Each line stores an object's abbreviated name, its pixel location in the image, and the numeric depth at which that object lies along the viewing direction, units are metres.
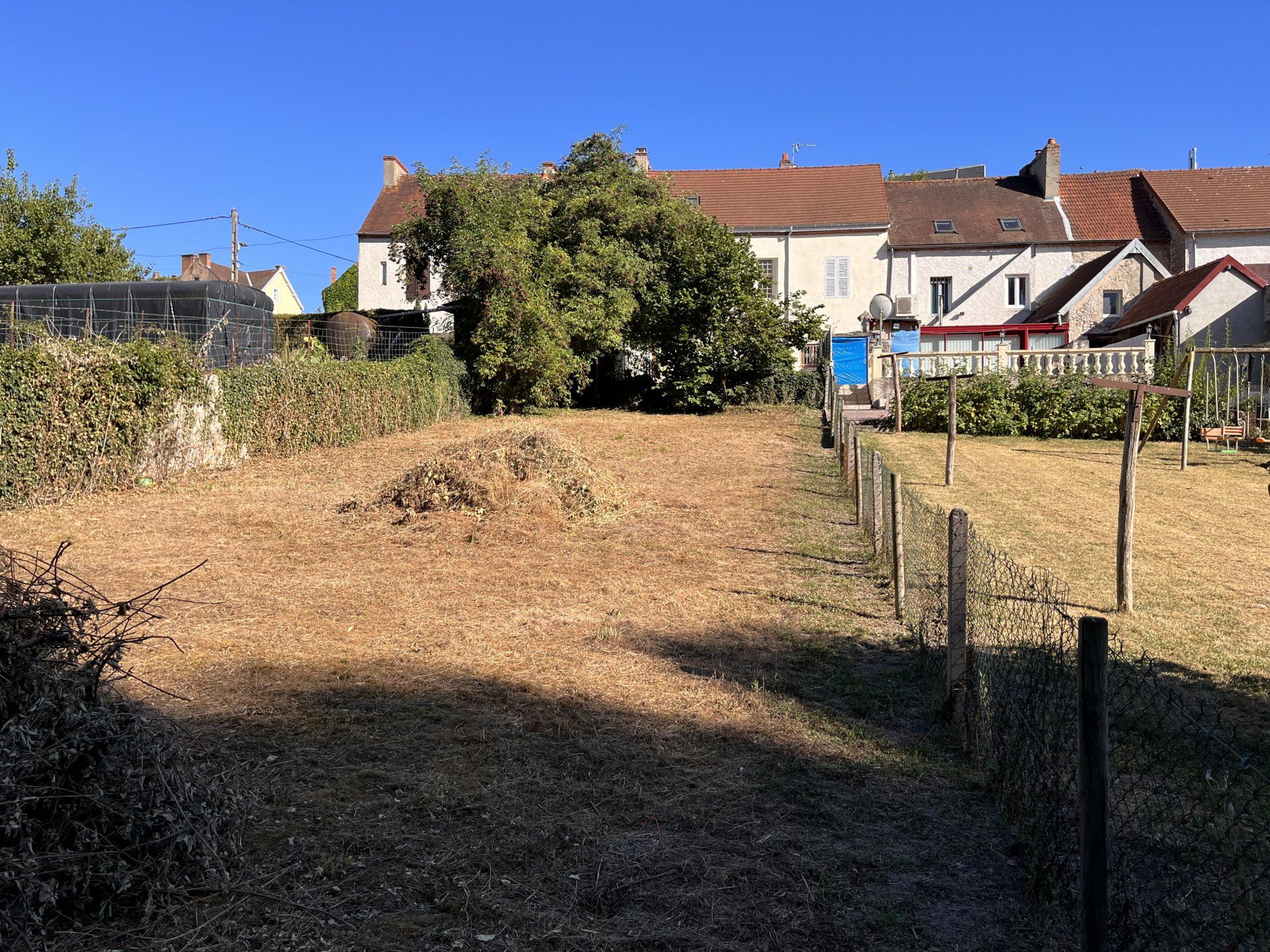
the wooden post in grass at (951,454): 15.16
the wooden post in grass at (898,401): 21.48
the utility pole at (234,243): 40.56
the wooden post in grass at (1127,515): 7.90
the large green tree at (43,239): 29.95
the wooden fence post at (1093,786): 2.97
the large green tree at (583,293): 23.91
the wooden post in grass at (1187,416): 17.44
